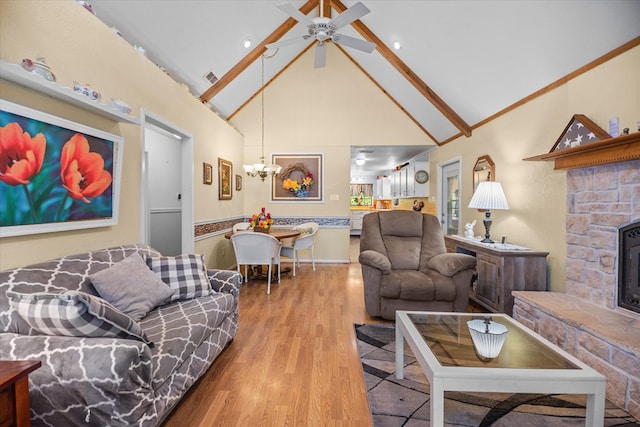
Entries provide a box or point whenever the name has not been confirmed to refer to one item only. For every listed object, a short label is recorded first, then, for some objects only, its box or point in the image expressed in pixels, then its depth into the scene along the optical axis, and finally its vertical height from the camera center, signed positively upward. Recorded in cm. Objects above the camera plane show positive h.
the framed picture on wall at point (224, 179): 494 +49
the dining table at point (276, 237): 448 -43
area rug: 165 -113
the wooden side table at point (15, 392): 101 -63
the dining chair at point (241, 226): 522 -31
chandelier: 494 +66
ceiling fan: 274 +177
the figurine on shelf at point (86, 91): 200 +77
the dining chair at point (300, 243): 507 -57
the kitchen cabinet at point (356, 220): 1029 -36
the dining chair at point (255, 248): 400 -52
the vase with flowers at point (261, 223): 454 -22
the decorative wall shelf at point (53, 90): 155 +69
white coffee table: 132 -74
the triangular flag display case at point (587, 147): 199 +46
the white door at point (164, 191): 479 +26
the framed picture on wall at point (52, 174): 165 +21
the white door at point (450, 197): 537 +23
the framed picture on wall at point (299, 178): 613 +61
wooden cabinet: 293 -60
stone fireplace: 177 -59
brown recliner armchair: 290 -65
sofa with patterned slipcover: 123 -62
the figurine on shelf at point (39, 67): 165 +77
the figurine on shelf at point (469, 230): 400 -26
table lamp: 337 +13
